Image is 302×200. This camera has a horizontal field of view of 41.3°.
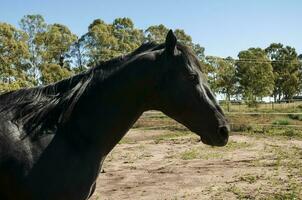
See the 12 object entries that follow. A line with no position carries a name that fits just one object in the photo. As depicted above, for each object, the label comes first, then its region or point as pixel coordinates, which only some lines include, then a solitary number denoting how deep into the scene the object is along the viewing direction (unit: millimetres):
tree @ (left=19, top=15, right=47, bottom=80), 23530
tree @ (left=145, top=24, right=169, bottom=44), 38634
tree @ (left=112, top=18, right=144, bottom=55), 31242
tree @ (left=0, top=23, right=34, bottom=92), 18000
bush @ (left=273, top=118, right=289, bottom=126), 18792
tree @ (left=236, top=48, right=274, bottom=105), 28942
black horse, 2395
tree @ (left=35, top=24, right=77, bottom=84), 22594
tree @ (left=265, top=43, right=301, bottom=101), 43844
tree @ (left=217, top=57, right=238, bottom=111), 30766
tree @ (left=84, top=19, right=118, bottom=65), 26695
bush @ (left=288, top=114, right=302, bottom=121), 21688
